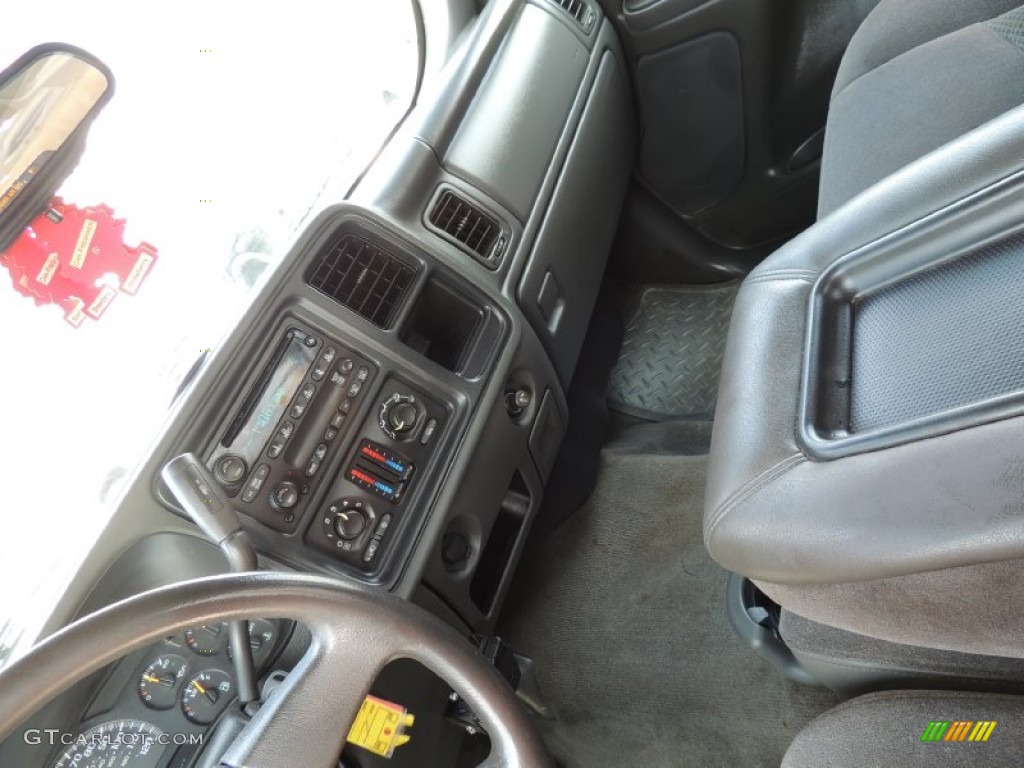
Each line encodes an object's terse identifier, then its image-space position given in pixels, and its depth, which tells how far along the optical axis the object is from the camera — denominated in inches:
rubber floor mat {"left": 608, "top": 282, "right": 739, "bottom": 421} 76.8
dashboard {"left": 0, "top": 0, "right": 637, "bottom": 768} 42.3
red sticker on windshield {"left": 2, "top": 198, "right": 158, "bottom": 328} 44.7
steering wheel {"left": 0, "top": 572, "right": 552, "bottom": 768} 27.3
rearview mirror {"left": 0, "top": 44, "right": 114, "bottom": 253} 43.9
